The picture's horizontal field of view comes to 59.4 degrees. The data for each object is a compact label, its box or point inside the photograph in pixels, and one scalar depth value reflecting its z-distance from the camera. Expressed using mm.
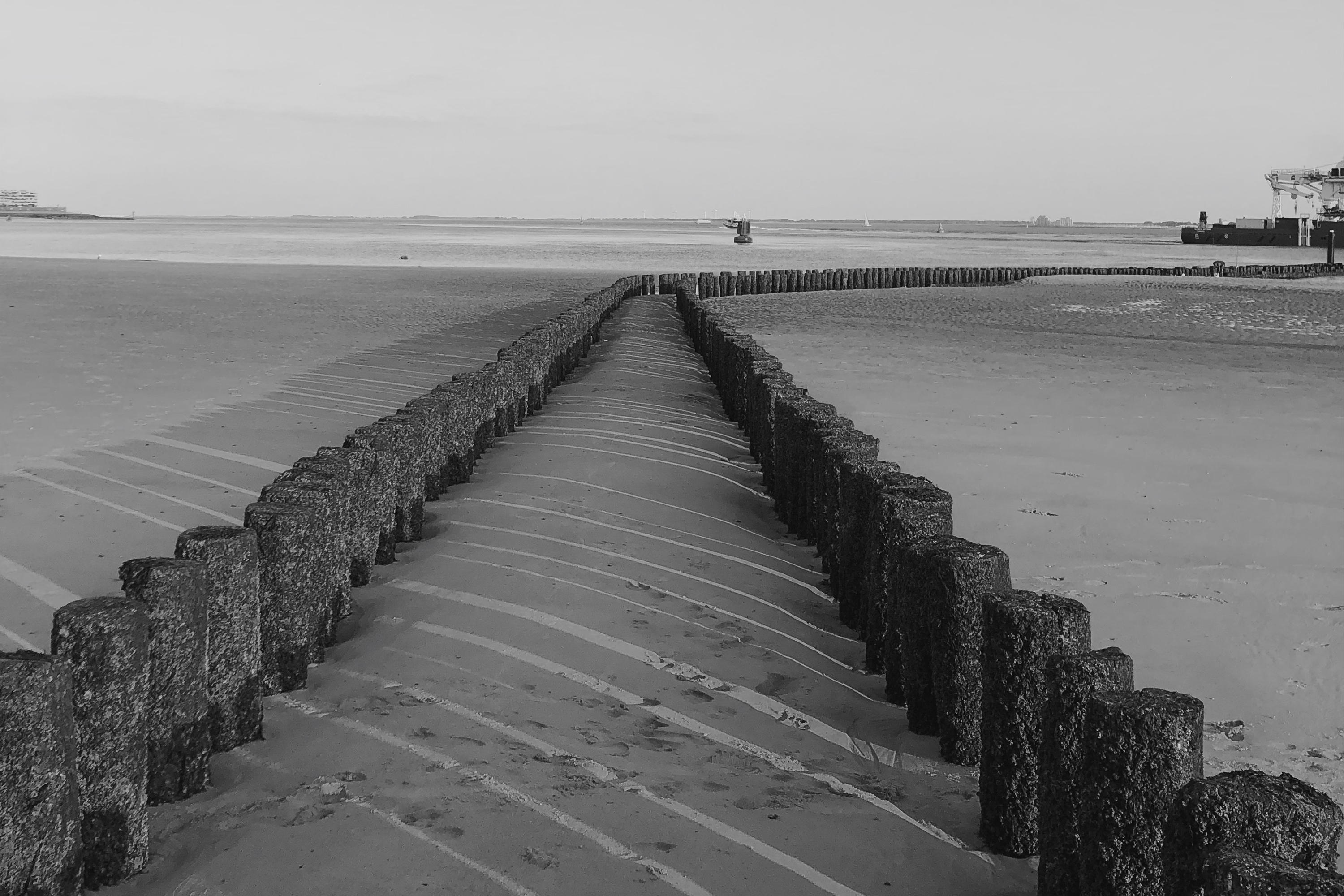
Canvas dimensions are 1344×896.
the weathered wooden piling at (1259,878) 2000
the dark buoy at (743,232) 101188
